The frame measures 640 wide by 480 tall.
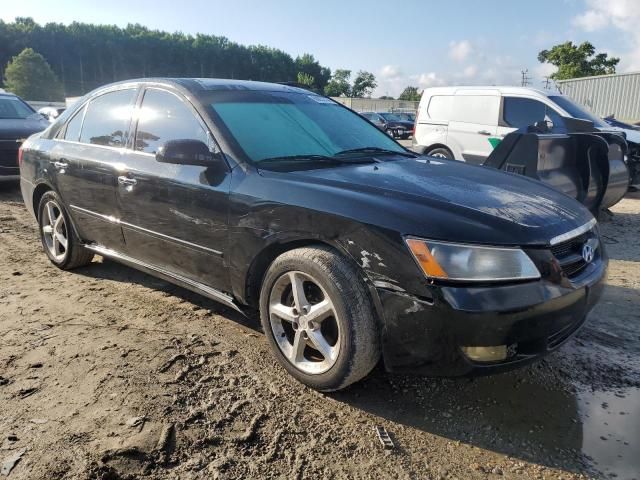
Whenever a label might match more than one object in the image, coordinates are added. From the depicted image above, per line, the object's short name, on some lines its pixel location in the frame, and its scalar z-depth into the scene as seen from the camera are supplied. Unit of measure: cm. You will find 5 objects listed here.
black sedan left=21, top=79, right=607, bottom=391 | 233
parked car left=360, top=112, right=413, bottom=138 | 2676
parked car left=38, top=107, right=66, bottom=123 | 1132
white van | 884
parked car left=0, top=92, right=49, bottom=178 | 859
